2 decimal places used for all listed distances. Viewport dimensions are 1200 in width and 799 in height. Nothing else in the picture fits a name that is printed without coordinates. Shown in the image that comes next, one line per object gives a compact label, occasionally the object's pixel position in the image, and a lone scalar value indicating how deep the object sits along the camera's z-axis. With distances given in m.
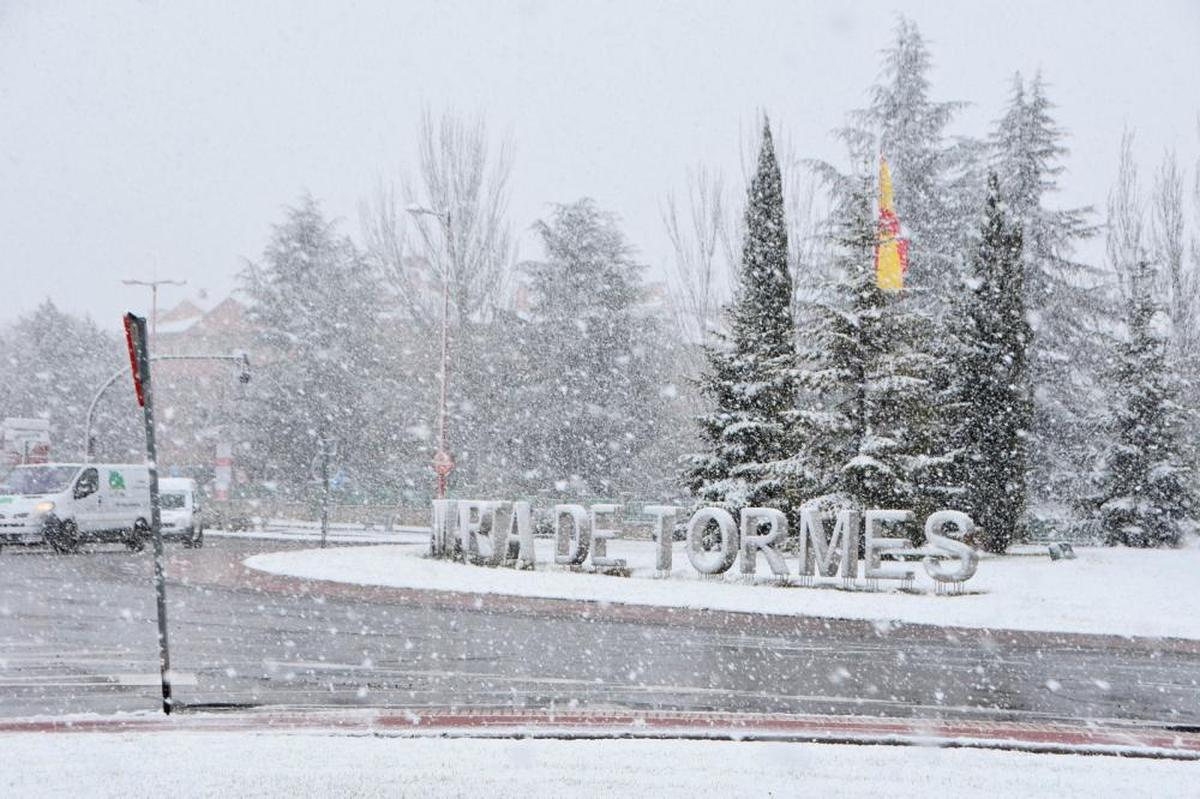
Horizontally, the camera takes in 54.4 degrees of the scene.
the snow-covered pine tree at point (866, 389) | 24.53
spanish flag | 25.11
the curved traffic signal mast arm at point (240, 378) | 34.11
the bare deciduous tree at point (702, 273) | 43.12
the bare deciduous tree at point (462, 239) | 47.69
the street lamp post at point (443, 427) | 30.91
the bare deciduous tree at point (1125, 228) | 43.06
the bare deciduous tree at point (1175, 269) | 42.16
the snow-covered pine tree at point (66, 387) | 64.44
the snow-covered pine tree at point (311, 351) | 50.09
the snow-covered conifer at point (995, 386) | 30.20
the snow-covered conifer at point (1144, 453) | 34.22
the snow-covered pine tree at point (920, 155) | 37.38
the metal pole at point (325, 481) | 30.95
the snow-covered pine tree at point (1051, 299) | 37.72
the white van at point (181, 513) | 31.03
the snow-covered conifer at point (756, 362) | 30.02
